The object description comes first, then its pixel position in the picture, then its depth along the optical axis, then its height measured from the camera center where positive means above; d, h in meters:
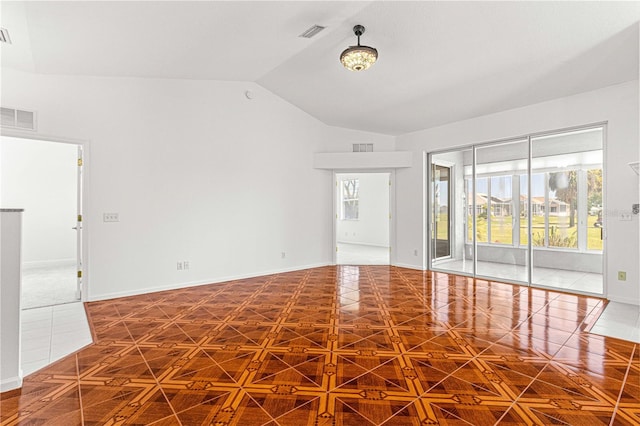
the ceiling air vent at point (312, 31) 3.89 +2.25
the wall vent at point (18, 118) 3.97 +1.17
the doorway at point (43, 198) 6.92 +0.32
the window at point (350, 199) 12.49 +0.58
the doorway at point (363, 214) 11.22 -0.01
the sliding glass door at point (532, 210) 5.26 +0.08
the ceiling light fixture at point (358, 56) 3.69 +1.82
